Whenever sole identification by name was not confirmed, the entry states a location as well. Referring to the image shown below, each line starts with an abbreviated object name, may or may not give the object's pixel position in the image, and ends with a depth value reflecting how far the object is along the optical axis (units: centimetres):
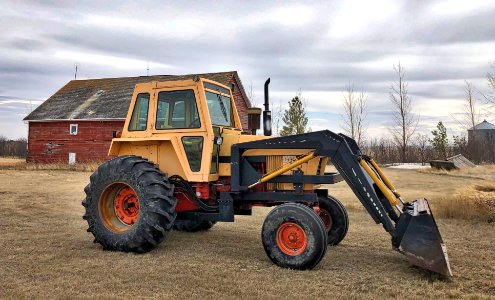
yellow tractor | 610
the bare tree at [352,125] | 4086
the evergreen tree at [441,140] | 4075
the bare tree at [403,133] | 4072
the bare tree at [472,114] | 4423
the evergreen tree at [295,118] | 3869
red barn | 2945
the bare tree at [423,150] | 4165
